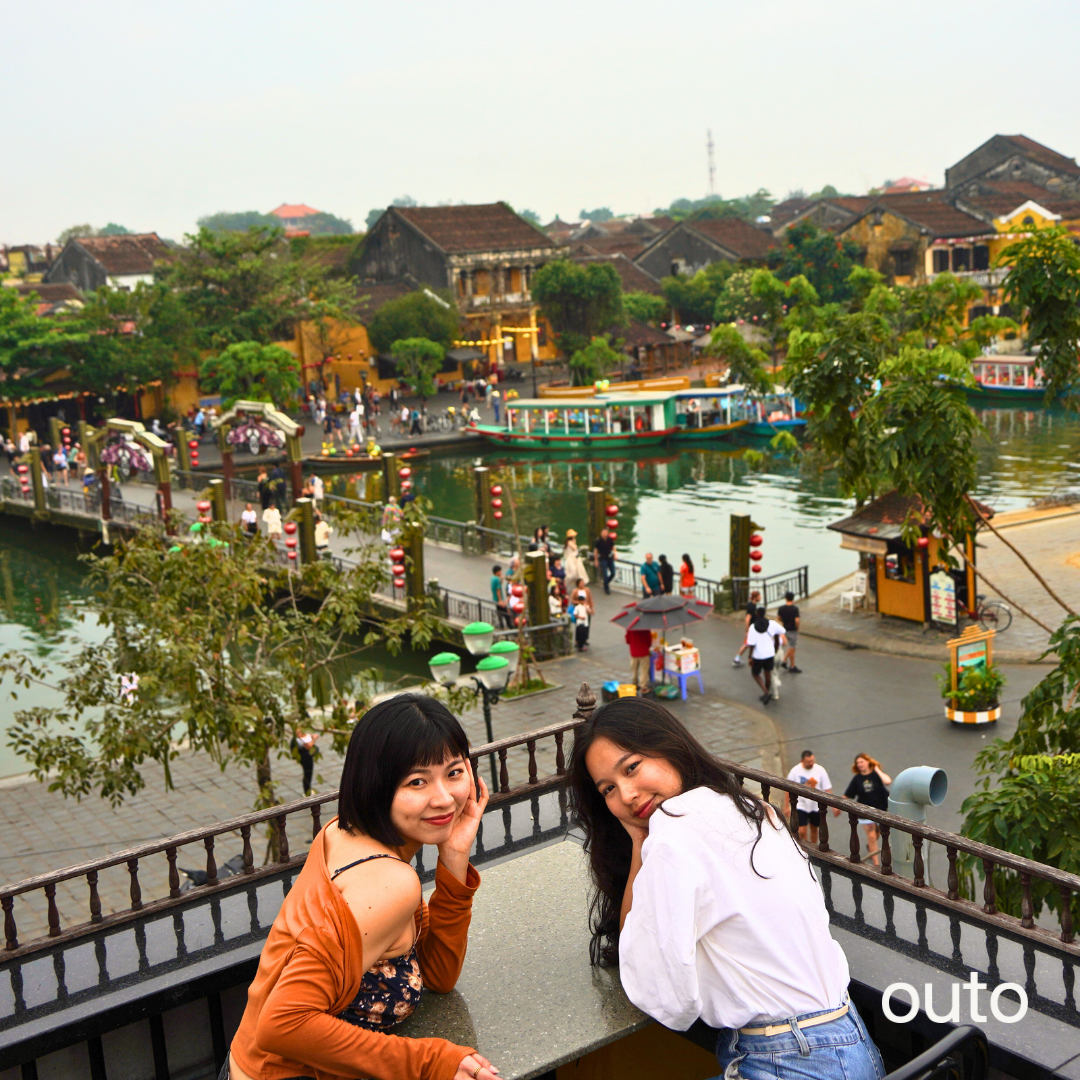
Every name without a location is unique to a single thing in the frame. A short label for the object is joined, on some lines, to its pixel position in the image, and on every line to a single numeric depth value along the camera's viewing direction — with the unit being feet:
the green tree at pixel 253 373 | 150.82
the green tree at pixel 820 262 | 205.36
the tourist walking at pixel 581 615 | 64.75
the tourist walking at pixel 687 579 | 72.18
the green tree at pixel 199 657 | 33.45
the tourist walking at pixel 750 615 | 55.47
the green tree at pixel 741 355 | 103.09
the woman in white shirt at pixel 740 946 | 10.00
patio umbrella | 53.52
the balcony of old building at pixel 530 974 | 12.51
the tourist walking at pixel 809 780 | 35.17
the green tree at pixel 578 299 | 193.57
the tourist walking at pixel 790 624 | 58.85
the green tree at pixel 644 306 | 225.15
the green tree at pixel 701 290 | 235.40
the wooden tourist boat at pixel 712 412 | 160.56
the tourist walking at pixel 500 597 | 68.18
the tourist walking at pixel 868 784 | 35.83
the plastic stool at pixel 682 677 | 56.18
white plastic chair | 69.77
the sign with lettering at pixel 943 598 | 63.05
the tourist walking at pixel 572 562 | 72.54
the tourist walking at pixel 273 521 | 90.38
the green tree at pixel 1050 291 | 35.06
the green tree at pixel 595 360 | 186.91
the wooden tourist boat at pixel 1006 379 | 171.94
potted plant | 48.44
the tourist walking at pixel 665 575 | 70.64
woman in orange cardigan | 10.24
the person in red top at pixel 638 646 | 56.44
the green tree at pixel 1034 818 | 18.10
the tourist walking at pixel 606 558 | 77.36
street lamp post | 39.45
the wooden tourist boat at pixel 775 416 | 157.38
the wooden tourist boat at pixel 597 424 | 157.28
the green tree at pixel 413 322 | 188.55
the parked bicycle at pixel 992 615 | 63.17
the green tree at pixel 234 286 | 160.76
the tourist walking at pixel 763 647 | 54.44
